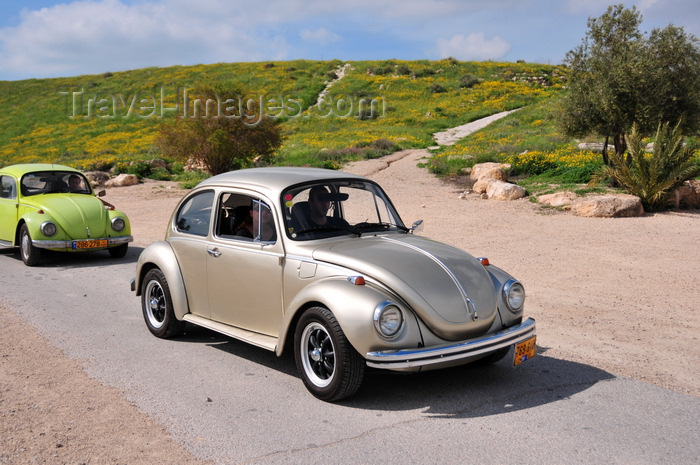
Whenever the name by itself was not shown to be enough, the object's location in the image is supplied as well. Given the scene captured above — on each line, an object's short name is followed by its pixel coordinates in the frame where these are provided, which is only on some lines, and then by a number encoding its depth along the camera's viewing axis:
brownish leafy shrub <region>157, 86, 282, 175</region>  26.80
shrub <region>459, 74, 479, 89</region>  62.38
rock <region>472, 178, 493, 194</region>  19.78
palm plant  15.57
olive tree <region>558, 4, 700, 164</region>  18.31
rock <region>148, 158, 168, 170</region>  30.58
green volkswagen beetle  10.84
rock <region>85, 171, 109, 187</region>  27.09
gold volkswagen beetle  4.60
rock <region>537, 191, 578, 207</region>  16.74
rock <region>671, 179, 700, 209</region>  15.87
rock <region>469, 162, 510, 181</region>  20.78
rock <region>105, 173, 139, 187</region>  26.77
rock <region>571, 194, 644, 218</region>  15.06
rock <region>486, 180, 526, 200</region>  18.31
